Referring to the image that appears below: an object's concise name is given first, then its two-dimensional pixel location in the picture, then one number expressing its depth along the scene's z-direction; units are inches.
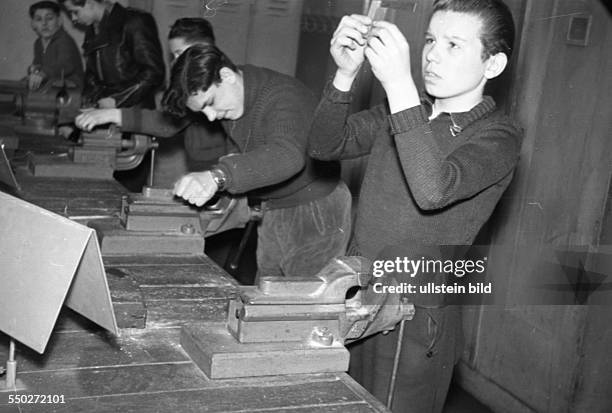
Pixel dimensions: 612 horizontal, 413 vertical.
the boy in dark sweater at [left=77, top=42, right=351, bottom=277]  90.0
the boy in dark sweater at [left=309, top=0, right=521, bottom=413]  54.3
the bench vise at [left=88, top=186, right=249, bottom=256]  79.1
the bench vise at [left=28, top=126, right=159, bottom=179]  115.8
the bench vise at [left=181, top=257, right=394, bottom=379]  50.9
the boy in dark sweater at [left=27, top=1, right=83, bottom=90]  220.5
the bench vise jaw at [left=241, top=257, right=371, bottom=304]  52.9
